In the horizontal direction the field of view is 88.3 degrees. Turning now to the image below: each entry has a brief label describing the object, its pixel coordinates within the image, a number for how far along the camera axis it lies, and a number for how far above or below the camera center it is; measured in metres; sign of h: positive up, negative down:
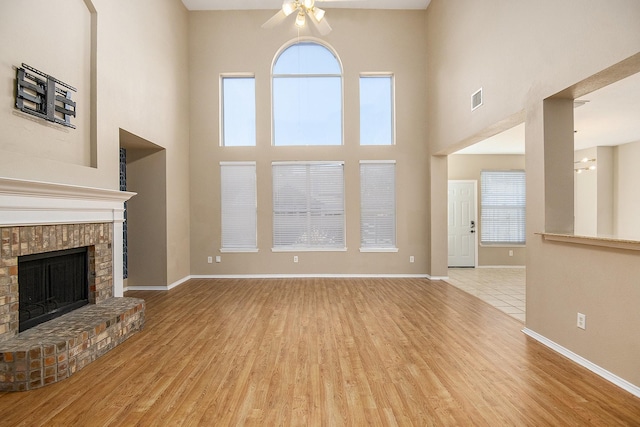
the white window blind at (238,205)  6.68 +0.16
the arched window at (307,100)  6.78 +2.37
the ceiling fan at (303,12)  4.03 +2.55
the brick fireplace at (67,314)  2.45 -0.72
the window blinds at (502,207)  7.98 +0.11
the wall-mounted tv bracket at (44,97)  2.87 +1.11
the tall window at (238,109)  6.77 +2.14
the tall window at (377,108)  6.79 +2.15
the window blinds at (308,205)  6.70 +0.15
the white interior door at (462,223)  7.93 -0.27
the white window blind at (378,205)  6.69 +0.15
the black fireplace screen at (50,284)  2.94 -0.70
